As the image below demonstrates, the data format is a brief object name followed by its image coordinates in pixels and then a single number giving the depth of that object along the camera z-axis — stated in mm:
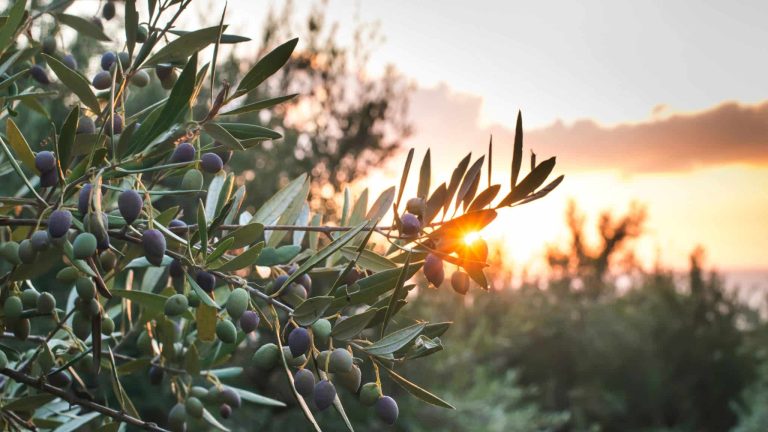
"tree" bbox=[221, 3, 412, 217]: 5766
